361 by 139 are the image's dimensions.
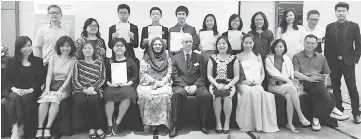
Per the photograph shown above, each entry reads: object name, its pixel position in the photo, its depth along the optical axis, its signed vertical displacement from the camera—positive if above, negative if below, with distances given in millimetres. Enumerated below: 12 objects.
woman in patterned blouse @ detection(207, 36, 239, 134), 3441 -106
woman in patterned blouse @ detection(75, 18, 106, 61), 3609 +324
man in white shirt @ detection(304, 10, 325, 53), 3943 +506
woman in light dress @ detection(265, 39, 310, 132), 3555 -139
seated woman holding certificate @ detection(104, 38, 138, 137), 3354 -184
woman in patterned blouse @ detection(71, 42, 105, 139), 3260 -291
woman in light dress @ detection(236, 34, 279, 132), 3461 -492
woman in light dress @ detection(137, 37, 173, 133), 3373 -241
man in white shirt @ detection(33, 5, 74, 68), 3705 +384
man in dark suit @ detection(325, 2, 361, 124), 3785 +226
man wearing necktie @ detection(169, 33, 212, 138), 3445 -122
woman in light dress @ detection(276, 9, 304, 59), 3939 +427
